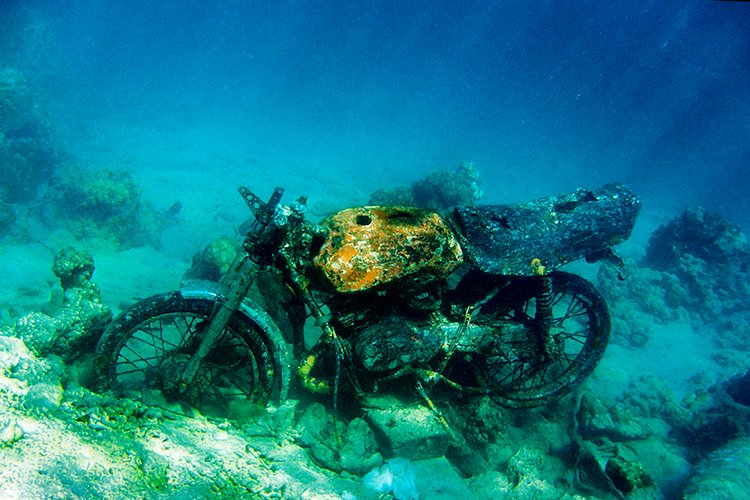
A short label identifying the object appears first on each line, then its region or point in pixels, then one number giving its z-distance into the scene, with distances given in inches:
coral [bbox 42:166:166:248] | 408.2
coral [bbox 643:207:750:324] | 455.8
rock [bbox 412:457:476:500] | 134.8
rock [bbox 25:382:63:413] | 93.0
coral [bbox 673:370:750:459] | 217.5
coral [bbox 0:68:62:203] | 501.4
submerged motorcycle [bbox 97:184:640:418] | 98.3
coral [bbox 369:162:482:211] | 456.1
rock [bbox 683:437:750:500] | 153.4
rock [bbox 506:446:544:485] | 151.6
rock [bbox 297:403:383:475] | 125.9
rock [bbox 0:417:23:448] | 79.7
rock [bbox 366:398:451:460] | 136.8
